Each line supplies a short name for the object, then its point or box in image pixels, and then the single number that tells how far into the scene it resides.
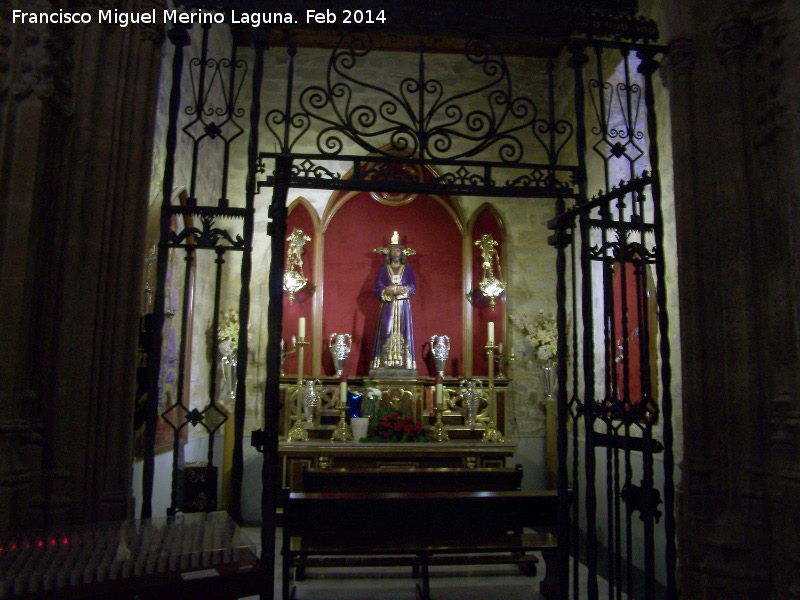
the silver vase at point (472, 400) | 7.63
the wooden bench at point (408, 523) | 4.18
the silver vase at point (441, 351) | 8.04
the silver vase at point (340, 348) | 7.99
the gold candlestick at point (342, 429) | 7.16
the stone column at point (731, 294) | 2.69
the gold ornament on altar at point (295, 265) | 8.08
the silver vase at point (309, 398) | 7.49
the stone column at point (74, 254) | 2.42
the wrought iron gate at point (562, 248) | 2.65
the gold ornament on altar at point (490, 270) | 8.35
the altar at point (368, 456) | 6.86
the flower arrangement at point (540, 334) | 8.00
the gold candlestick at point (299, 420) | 7.17
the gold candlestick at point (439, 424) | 7.11
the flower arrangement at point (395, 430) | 7.11
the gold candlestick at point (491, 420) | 7.45
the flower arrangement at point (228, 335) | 7.46
